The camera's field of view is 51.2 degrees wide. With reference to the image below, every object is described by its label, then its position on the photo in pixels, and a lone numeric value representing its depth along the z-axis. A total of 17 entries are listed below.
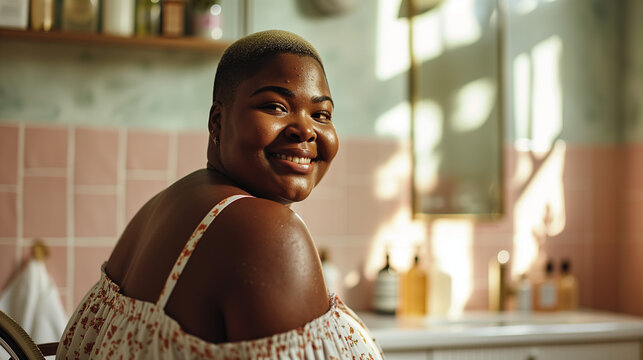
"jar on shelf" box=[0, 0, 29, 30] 1.98
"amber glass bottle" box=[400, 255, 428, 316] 2.34
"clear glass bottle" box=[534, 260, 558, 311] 2.44
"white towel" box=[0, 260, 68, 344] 1.99
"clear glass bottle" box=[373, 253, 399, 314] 2.27
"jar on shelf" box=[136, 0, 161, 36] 2.11
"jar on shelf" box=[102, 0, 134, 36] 2.06
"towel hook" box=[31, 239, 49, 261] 2.08
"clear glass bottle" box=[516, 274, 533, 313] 2.42
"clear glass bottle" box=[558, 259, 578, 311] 2.46
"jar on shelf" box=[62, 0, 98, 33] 2.05
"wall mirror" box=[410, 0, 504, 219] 2.44
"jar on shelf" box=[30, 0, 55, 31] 2.01
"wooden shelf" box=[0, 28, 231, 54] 2.01
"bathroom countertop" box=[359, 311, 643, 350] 1.99
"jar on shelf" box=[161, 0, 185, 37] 2.10
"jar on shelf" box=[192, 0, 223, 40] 2.11
